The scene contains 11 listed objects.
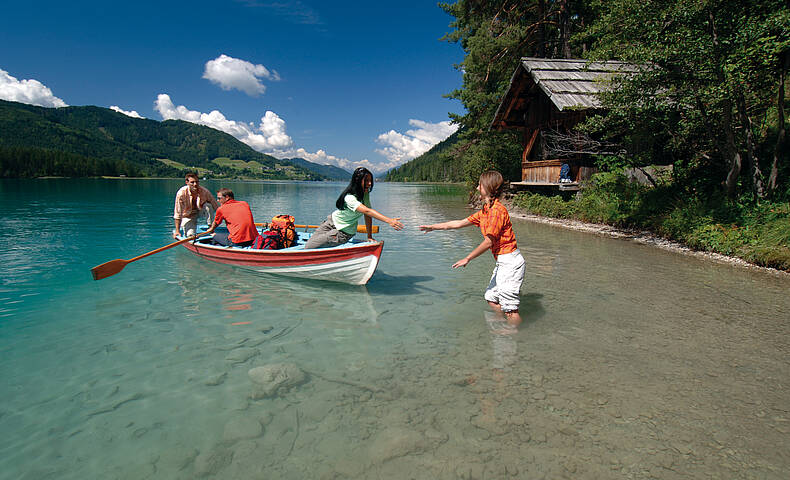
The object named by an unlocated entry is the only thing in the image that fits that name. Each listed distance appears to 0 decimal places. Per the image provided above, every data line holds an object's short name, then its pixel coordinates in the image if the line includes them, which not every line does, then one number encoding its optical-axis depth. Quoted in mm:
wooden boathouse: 16453
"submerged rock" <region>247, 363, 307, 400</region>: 3949
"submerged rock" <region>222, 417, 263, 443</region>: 3256
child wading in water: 5082
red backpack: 8609
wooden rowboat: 7082
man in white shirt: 10435
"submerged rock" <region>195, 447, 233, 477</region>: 2869
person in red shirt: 9016
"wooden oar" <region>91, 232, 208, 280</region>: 7539
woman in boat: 6688
